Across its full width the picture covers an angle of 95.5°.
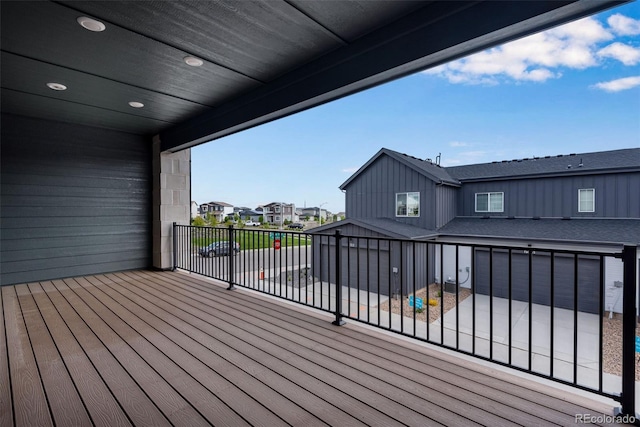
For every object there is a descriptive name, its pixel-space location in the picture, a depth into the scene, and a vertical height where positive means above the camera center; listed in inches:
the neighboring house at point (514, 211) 286.4 -2.8
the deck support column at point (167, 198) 193.9 +7.8
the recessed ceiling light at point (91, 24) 82.0 +53.9
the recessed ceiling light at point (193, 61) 102.7 +53.6
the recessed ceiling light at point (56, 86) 122.3 +53.0
